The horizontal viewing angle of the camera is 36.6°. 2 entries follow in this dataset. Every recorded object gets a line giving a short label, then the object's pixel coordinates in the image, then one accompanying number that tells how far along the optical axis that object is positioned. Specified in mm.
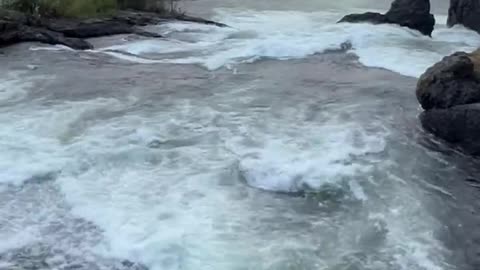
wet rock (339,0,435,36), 21906
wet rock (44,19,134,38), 17922
